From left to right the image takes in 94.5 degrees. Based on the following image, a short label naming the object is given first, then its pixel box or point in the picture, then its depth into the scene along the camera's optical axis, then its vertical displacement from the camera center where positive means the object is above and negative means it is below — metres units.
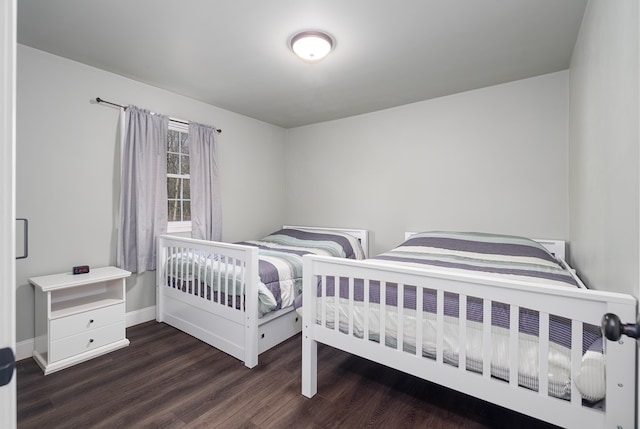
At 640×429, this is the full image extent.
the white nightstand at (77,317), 2.03 -0.75
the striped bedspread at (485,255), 1.82 -0.31
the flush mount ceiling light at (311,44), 1.97 +1.17
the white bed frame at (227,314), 2.05 -0.79
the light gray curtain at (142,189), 2.63 +0.24
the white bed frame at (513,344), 0.95 -0.51
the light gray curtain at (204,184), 3.11 +0.33
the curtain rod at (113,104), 2.51 +0.97
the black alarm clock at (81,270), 2.30 -0.43
